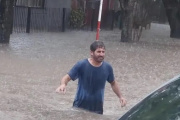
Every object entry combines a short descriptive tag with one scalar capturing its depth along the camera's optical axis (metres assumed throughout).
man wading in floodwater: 8.38
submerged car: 3.56
